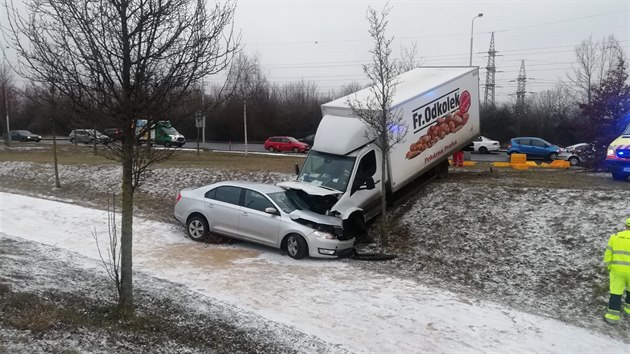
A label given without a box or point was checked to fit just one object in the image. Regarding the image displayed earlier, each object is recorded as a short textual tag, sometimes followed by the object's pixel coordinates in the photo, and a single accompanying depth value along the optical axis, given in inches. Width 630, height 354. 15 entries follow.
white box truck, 470.3
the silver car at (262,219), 415.8
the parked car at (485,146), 1653.5
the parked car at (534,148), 1307.8
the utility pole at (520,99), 2216.2
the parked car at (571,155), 1182.3
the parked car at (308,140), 1779.7
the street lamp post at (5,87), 1371.3
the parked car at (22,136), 2038.6
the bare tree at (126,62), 214.8
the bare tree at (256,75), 1857.5
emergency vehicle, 544.4
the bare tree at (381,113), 456.4
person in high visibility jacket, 298.7
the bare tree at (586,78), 1656.7
